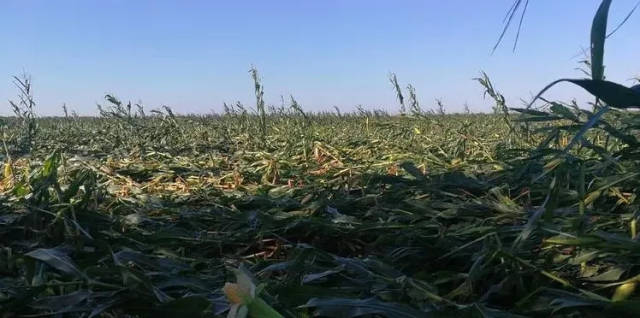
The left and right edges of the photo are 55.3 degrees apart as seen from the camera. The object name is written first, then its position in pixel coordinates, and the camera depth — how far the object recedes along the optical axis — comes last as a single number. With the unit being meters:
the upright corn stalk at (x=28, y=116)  5.14
